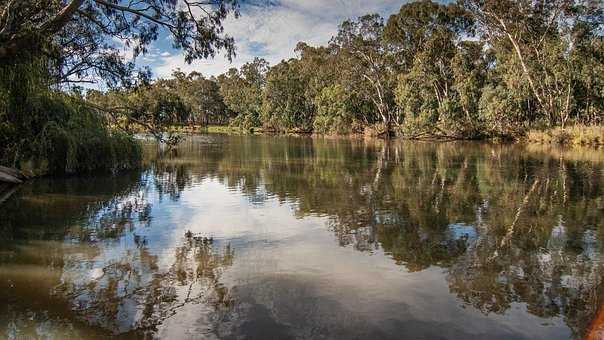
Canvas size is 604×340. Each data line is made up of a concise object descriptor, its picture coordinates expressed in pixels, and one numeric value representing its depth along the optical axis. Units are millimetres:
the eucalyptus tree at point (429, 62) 47969
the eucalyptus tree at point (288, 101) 78188
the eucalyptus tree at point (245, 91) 88500
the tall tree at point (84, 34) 11773
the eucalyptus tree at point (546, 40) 37812
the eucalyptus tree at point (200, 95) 105312
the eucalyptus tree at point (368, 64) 53878
